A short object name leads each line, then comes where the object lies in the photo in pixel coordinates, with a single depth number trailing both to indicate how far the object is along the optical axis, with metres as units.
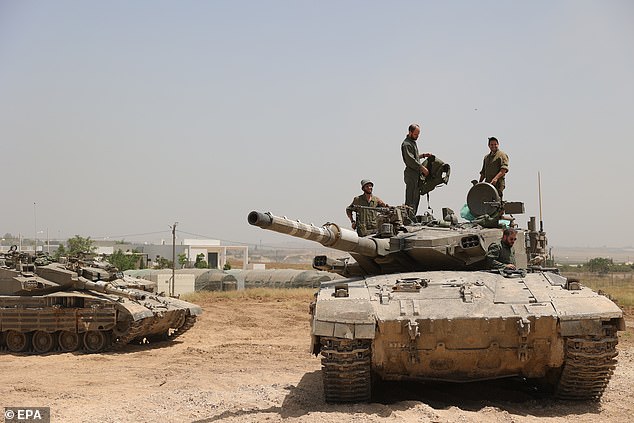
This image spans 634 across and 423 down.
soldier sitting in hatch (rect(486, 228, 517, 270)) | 11.20
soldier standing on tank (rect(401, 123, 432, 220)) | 13.12
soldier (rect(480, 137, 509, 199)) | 13.39
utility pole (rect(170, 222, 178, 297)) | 34.26
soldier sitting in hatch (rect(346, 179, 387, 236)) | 12.95
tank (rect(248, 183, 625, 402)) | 9.00
